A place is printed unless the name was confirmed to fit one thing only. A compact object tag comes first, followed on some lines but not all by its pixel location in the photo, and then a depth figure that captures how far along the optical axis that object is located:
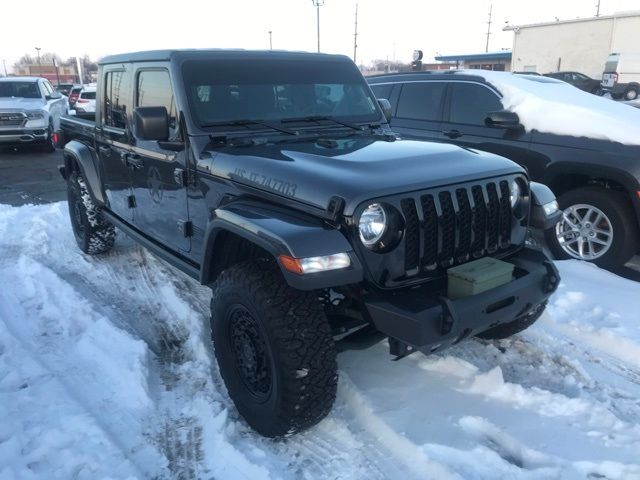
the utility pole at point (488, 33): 70.70
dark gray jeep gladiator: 2.52
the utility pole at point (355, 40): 52.05
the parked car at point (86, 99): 17.73
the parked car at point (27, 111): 13.45
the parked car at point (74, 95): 19.69
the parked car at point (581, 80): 25.64
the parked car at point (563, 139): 4.93
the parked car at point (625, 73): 25.73
